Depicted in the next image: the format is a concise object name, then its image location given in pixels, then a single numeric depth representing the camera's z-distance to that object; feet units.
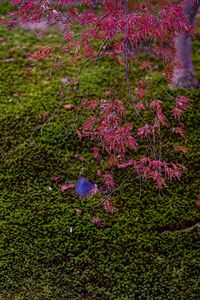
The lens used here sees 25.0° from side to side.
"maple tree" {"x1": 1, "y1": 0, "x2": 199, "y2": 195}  10.61
